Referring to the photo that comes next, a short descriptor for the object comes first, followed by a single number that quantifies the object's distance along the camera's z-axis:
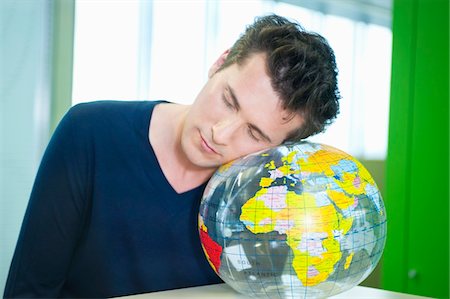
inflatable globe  0.94
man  1.13
